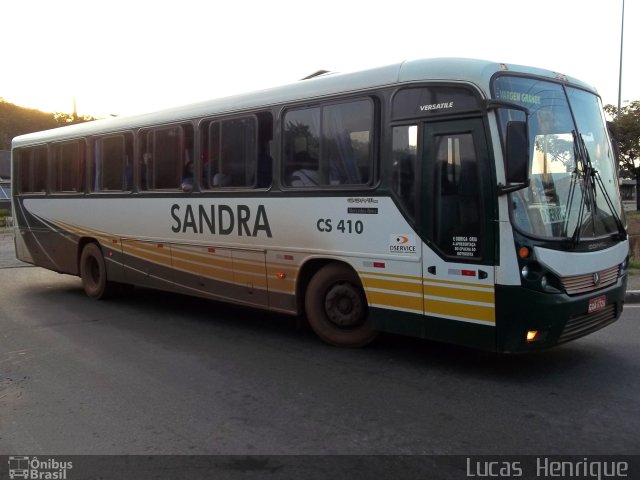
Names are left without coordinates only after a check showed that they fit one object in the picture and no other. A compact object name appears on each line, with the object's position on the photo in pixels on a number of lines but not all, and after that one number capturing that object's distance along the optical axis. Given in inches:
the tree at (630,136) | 1807.3
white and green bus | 201.0
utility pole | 1257.4
